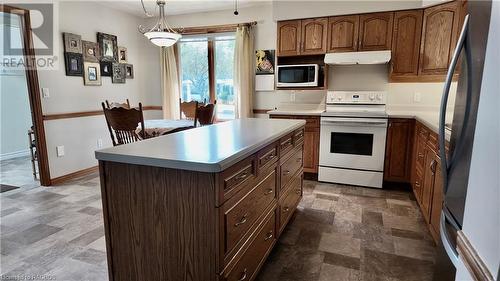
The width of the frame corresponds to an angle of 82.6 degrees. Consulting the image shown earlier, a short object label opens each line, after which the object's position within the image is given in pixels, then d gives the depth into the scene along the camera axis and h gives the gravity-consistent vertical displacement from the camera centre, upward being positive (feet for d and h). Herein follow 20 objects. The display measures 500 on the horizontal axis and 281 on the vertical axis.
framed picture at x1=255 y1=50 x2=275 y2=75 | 14.62 +1.68
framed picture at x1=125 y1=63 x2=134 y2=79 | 15.96 +1.32
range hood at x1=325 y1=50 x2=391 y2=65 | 11.52 +1.51
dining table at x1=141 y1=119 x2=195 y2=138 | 10.28 -1.20
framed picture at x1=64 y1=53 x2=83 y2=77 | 12.62 +1.38
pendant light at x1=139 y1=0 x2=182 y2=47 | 10.31 +2.13
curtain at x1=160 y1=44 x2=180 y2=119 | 16.44 +0.66
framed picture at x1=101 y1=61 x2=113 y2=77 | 14.46 +1.33
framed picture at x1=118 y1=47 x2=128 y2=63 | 15.41 +2.16
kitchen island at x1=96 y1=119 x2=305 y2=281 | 4.06 -1.73
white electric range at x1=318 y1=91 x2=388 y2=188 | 11.48 -2.00
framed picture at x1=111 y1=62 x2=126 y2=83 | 15.12 +1.15
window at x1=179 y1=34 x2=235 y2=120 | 15.92 +1.45
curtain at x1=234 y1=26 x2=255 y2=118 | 14.66 +1.31
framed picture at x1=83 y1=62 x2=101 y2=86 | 13.53 +1.01
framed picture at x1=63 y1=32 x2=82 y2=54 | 12.46 +2.29
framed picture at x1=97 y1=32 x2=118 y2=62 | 14.17 +2.44
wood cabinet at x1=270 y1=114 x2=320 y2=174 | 12.41 -2.11
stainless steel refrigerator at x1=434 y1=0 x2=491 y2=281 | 2.80 -0.35
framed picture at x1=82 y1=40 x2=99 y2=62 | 13.39 +2.07
